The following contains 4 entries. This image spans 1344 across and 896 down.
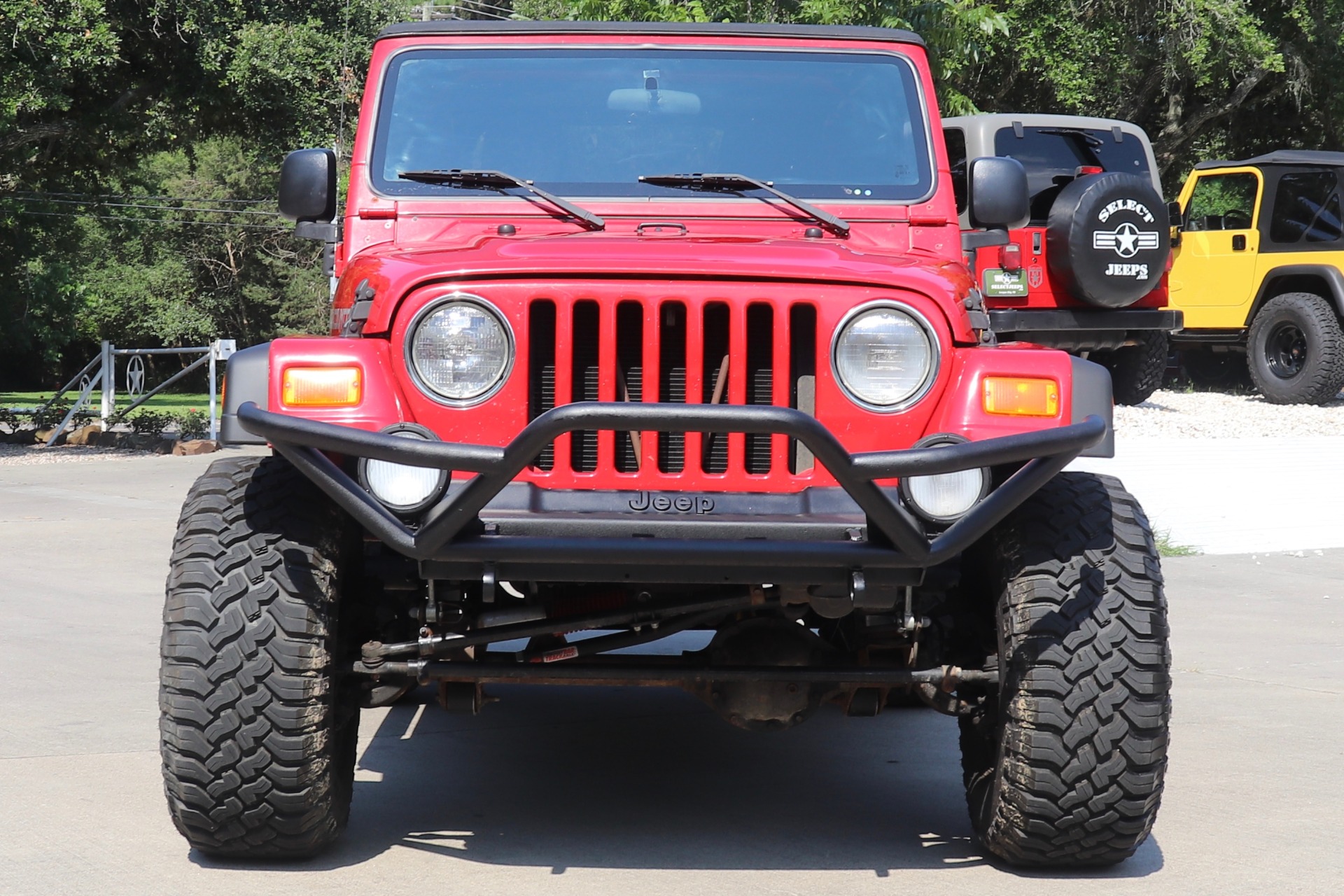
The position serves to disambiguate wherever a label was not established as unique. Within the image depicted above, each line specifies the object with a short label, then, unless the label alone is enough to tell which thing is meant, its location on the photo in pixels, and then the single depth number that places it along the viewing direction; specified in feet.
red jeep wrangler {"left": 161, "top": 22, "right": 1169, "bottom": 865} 10.56
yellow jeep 52.85
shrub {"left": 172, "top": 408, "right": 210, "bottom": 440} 63.82
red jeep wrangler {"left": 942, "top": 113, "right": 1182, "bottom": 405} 38.63
